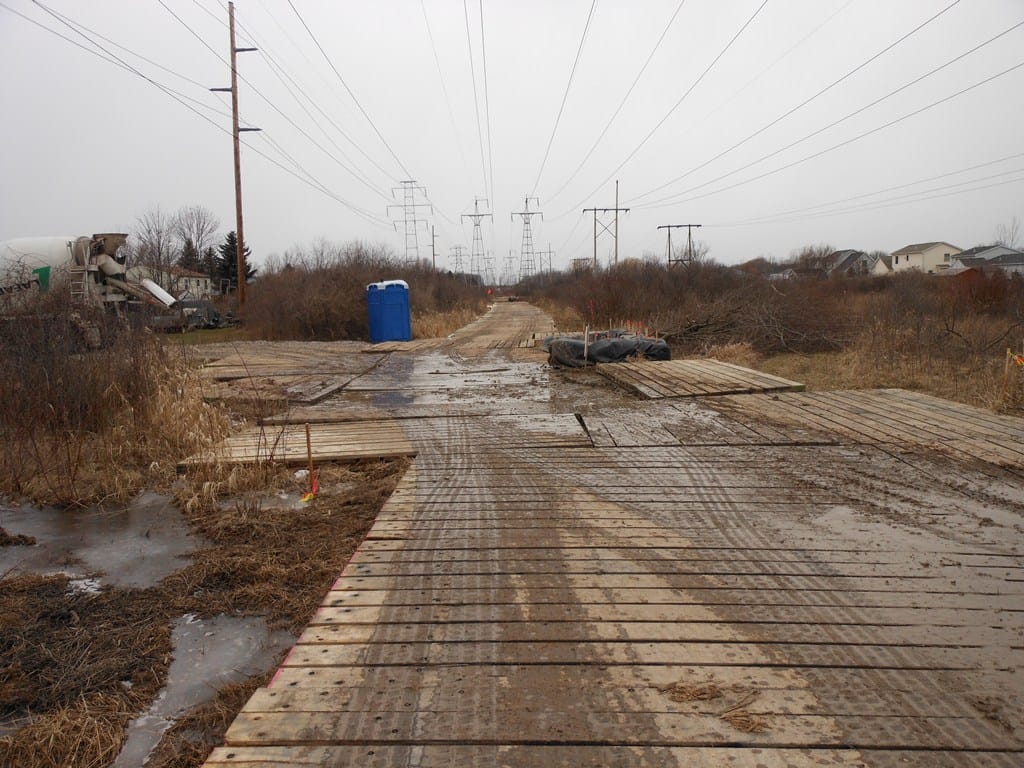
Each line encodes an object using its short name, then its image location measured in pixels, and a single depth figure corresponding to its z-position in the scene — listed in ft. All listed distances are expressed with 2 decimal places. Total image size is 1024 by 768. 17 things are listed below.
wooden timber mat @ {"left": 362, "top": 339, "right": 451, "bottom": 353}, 62.75
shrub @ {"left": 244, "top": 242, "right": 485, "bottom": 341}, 77.92
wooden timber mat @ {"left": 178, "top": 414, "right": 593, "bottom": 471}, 22.95
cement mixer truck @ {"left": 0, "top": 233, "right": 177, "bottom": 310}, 58.65
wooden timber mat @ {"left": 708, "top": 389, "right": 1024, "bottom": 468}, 21.99
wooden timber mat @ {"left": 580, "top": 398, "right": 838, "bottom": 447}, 23.73
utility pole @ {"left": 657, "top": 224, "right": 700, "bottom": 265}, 102.01
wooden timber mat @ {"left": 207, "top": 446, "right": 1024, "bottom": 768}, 7.92
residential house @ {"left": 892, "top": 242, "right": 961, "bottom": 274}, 294.46
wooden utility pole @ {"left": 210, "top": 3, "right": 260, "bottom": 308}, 80.23
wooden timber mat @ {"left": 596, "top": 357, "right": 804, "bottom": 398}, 33.46
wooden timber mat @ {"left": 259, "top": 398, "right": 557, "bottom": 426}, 29.66
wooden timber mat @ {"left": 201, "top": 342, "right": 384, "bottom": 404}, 36.63
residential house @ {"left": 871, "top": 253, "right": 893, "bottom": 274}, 304.87
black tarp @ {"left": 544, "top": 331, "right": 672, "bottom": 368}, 46.16
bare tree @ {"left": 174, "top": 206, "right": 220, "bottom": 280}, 179.32
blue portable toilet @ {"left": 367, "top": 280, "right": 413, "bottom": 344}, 73.61
